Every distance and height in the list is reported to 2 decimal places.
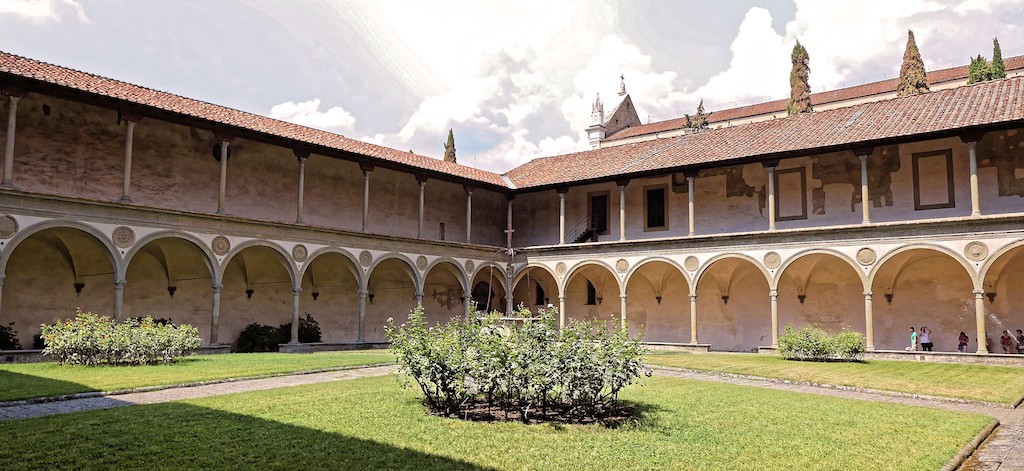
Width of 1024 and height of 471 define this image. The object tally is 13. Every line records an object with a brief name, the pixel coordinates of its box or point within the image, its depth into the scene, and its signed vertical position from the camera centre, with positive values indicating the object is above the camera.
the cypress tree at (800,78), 49.88 +15.25
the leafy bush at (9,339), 18.72 -1.42
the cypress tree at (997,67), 41.91 +13.73
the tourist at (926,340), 22.31 -1.48
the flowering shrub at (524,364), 8.73 -0.93
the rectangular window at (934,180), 22.62 +3.66
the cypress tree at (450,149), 49.94 +9.86
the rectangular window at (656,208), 28.92 +3.42
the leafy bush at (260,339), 23.59 -1.72
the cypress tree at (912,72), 42.31 +13.43
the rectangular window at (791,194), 25.64 +3.57
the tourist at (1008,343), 21.27 -1.48
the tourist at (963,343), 22.00 -1.53
